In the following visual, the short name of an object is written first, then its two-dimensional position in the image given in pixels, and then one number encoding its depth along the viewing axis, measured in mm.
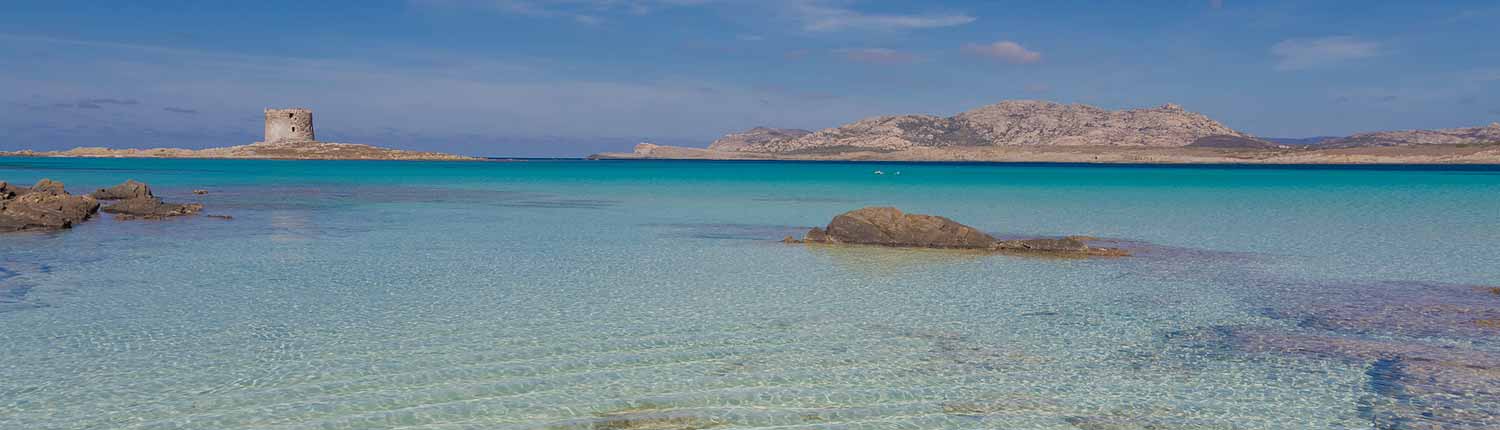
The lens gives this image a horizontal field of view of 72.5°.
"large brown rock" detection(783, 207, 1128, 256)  18328
